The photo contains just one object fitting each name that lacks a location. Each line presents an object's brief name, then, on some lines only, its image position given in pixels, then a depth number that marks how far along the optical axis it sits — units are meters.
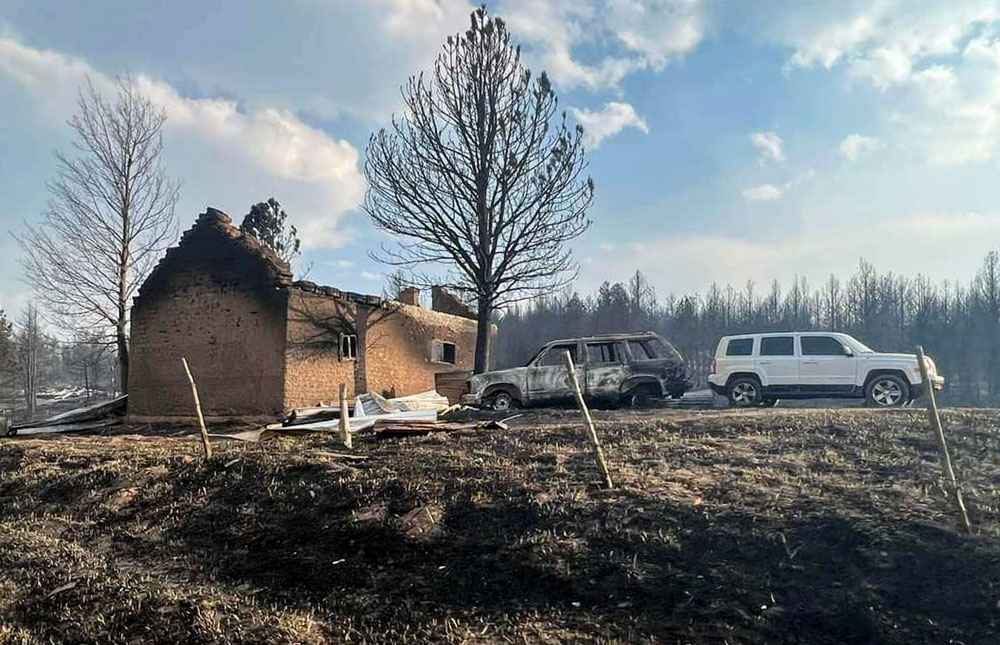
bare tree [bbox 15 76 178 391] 23.95
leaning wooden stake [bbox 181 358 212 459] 8.81
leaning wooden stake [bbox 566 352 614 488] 6.53
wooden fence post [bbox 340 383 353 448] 9.25
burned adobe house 17.52
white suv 13.91
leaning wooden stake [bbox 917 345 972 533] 5.04
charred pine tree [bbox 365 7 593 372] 22.12
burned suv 14.55
